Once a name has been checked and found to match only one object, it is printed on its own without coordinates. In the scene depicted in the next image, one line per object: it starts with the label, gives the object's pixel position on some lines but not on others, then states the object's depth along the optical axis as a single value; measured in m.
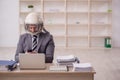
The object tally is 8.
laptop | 2.79
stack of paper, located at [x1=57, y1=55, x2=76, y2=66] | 3.14
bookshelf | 8.56
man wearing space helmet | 3.49
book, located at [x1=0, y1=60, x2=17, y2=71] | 2.84
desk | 2.79
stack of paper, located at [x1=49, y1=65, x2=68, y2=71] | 2.84
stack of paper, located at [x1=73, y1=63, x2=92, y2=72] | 2.83
